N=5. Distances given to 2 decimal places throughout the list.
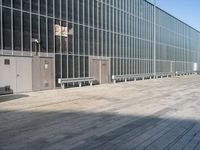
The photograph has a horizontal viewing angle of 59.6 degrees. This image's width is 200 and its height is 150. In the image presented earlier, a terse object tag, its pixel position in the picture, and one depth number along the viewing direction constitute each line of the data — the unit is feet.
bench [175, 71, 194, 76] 98.87
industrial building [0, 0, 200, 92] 35.13
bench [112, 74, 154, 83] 57.37
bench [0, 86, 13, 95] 33.19
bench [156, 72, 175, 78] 81.42
